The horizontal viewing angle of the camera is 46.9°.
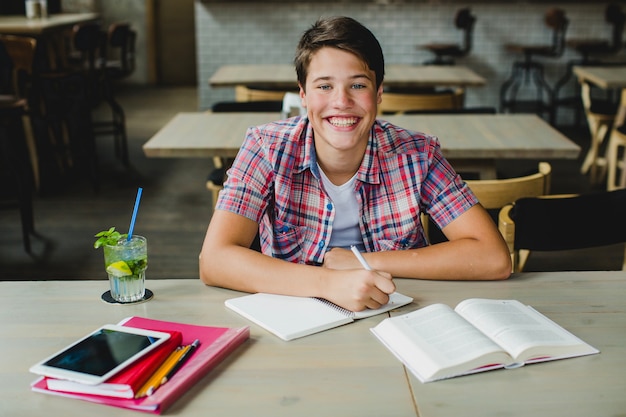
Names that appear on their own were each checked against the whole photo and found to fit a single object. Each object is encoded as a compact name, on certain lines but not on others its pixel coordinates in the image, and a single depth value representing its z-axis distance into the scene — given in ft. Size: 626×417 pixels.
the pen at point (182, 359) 3.65
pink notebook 3.46
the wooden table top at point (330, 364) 3.50
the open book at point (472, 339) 3.83
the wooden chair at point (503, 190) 7.43
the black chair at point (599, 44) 22.62
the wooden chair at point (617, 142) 15.19
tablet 3.56
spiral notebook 4.33
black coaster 4.79
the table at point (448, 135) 9.45
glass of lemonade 4.75
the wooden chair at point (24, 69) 16.51
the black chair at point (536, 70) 22.77
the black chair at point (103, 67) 18.49
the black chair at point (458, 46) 22.94
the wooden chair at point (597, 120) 17.03
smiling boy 5.28
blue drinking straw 4.78
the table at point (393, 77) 15.30
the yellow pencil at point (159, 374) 3.51
